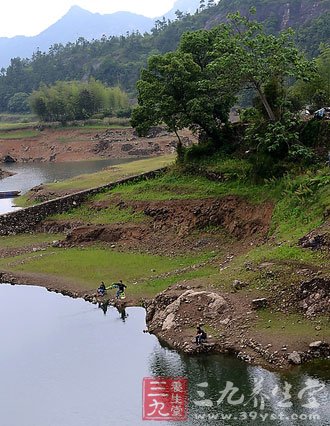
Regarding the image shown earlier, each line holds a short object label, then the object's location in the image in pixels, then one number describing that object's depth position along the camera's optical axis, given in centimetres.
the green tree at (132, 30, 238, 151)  4756
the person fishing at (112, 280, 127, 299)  3469
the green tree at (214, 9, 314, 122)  4231
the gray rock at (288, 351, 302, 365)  2511
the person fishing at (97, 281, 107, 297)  3541
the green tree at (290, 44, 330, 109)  4728
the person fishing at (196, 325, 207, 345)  2744
